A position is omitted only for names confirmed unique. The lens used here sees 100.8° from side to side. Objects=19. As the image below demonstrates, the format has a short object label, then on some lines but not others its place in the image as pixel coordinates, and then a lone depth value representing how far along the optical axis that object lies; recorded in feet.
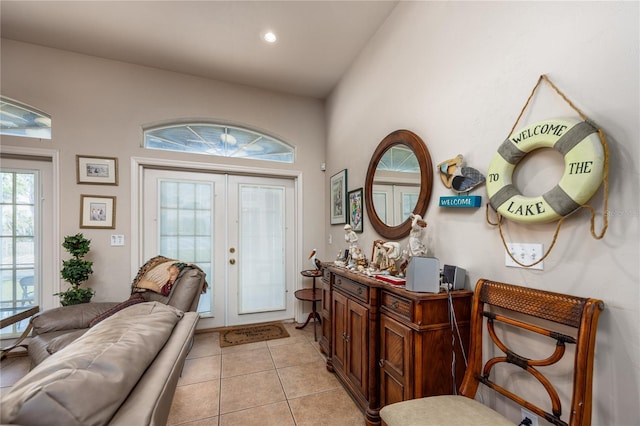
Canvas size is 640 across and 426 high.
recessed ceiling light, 8.31
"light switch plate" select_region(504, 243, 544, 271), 3.91
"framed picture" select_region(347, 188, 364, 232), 9.09
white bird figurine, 10.35
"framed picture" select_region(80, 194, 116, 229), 9.45
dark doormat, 10.16
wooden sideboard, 4.62
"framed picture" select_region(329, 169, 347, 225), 10.30
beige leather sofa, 1.90
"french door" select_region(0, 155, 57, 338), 8.99
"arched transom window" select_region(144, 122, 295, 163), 10.71
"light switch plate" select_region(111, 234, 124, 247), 9.73
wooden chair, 2.99
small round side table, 10.34
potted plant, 8.52
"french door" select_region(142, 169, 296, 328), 10.72
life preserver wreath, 3.22
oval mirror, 6.15
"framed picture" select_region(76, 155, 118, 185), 9.45
